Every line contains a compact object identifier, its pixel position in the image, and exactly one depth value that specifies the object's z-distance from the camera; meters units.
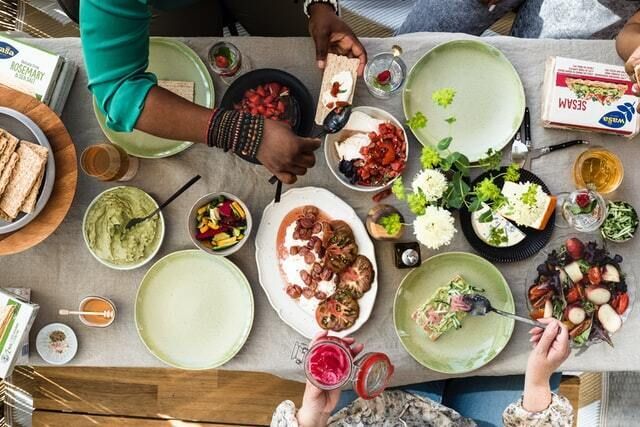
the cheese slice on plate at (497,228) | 1.39
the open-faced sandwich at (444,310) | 1.40
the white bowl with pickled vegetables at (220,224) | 1.38
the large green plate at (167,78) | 1.46
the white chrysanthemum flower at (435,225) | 1.24
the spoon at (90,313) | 1.44
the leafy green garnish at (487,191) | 1.19
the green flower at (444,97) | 1.19
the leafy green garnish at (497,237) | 1.29
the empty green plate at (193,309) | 1.45
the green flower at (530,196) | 1.21
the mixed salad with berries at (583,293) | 1.40
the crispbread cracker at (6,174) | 1.27
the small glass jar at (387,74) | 1.46
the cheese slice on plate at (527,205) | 1.23
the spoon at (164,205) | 1.43
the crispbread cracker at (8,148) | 1.29
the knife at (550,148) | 1.45
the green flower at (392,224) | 1.26
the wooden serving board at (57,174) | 1.35
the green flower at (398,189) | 1.19
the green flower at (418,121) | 1.30
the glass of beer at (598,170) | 1.43
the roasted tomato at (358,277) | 1.40
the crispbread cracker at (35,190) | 1.29
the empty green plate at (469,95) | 1.46
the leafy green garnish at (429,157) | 1.22
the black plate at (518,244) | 1.43
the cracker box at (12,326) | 1.39
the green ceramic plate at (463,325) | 1.42
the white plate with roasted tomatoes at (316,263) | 1.40
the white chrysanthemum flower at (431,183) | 1.22
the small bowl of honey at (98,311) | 1.45
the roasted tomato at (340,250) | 1.39
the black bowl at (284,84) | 1.42
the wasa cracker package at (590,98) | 1.43
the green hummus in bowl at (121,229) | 1.44
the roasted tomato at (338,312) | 1.39
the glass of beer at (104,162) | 1.41
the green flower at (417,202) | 1.21
